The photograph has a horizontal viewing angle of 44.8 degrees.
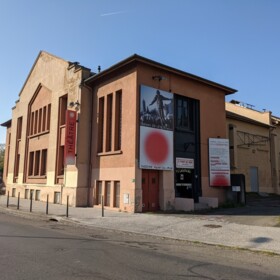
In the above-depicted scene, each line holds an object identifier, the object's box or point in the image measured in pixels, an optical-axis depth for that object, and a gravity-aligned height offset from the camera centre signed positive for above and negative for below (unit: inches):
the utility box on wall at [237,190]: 936.9 +7.5
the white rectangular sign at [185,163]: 866.8 +75.9
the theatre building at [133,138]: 803.4 +140.8
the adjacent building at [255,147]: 1205.1 +172.8
